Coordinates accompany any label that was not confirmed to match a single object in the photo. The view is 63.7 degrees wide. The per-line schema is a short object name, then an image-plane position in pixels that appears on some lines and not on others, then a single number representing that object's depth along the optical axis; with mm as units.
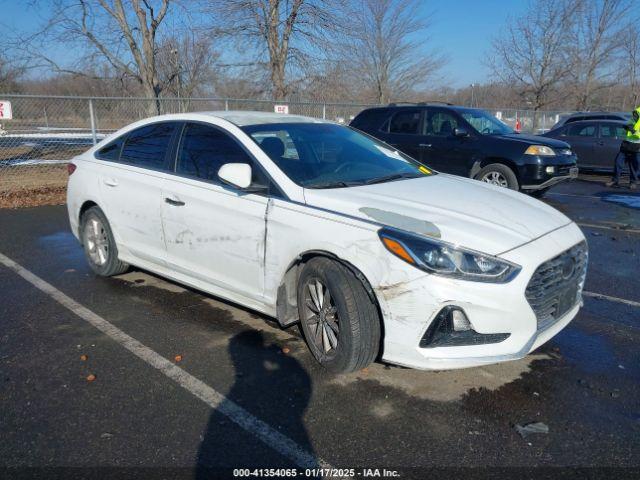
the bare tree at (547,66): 25609
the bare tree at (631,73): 26703
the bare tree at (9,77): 20844
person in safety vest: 10977
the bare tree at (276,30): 18062
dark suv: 9055
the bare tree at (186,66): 26703
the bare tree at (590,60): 25719
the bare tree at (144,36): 18438
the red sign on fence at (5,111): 10594
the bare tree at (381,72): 27859
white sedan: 2883
